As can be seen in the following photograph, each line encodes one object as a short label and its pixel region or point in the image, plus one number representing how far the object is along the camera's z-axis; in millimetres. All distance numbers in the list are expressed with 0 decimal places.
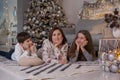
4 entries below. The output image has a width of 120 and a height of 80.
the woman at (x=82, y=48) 2184
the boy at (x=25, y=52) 1829
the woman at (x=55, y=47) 2117
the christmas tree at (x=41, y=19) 5059
